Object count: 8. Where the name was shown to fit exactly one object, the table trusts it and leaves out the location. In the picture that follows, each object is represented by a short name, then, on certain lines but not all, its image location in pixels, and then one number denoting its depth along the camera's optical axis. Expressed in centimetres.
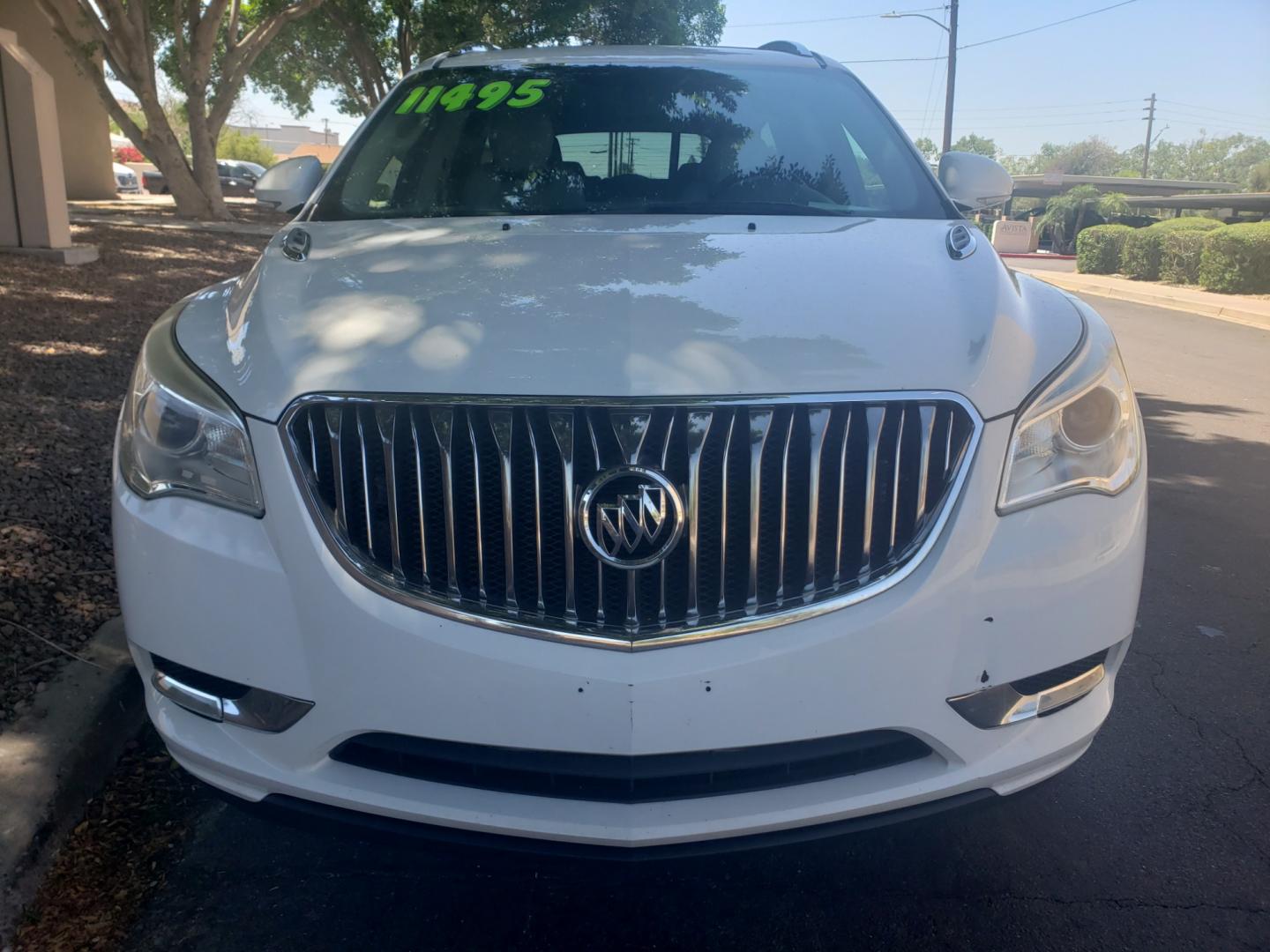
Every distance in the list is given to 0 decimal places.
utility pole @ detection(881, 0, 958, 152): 3344
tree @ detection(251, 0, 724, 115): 2394
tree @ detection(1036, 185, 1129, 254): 3594
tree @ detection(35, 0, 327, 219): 1733
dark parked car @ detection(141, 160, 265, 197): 4347
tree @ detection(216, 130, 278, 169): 6769
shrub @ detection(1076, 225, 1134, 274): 2364
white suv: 190
